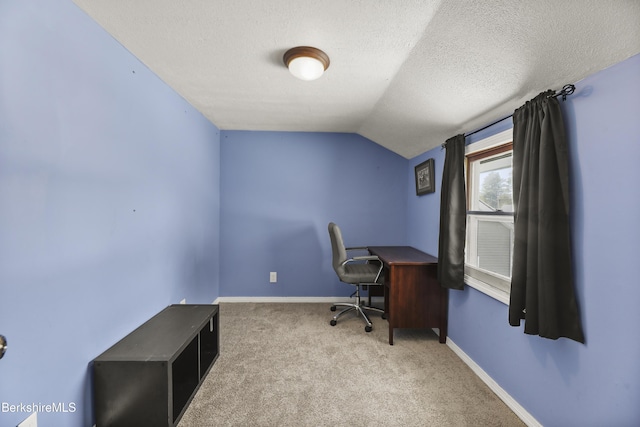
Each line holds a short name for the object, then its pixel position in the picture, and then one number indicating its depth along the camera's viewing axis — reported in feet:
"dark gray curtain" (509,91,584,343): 4.05
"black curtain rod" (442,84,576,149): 4.08
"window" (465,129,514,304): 6.20
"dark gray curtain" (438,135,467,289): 7.14
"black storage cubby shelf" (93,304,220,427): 4.33
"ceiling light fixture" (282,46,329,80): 5.25
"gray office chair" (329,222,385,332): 9.04
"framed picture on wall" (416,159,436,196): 9.05
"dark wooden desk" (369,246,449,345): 7.82
